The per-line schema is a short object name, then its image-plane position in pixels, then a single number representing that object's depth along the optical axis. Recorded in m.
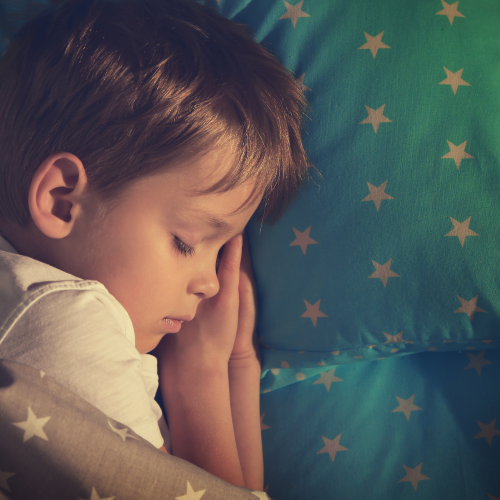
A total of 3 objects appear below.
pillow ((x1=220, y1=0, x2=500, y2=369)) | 0.86
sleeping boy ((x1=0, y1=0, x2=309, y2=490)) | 0.82
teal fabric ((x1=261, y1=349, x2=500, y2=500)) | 0.87
